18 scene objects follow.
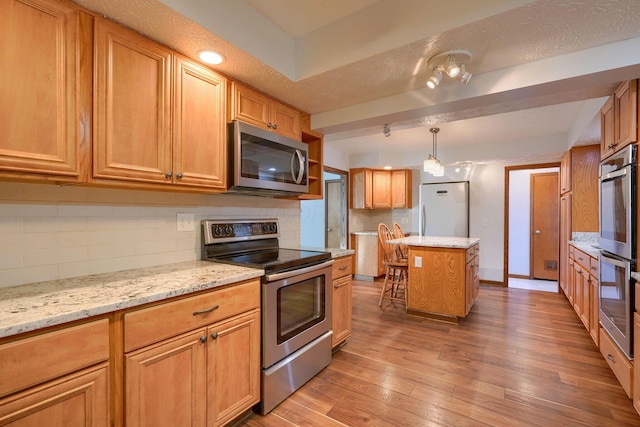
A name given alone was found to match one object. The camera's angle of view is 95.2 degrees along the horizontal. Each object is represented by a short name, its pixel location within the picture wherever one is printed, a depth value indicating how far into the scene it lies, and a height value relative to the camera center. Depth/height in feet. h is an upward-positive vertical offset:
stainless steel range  5.69 -1.89
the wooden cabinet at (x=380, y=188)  17.58 +1.56
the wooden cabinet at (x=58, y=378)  2.89 -1.79
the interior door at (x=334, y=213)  17.92 +0.04
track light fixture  5.13 +2.78
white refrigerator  16.71 +0.30
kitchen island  10.22 -2.32
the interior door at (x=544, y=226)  17.21 -0.67
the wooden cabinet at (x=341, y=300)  7.91 -2.42
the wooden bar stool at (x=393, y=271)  12.12 -2.47
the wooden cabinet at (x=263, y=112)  6.45 +2.49
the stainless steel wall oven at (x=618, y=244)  5.85 -0.64
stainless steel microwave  6.22 +1.19
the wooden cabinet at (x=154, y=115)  4.44 +1.71
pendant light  11.72 +2.01
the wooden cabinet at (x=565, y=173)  11.96 +1.83
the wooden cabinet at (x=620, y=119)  5.87 +2.18
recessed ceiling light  5.38 +2.96
